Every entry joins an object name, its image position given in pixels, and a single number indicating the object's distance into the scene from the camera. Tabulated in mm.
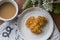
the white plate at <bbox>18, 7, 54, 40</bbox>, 875
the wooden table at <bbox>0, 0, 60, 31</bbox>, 881
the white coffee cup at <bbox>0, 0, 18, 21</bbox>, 877
